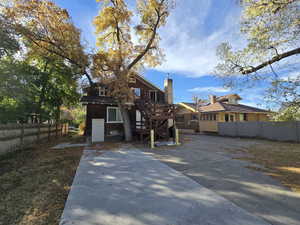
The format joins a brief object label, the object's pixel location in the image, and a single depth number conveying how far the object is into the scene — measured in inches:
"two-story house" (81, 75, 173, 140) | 495.2
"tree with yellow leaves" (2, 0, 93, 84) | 339.0
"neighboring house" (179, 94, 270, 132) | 774.9
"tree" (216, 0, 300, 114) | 242.1
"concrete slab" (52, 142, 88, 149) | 371.6
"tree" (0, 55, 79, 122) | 314.5
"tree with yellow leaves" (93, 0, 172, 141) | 407.2
